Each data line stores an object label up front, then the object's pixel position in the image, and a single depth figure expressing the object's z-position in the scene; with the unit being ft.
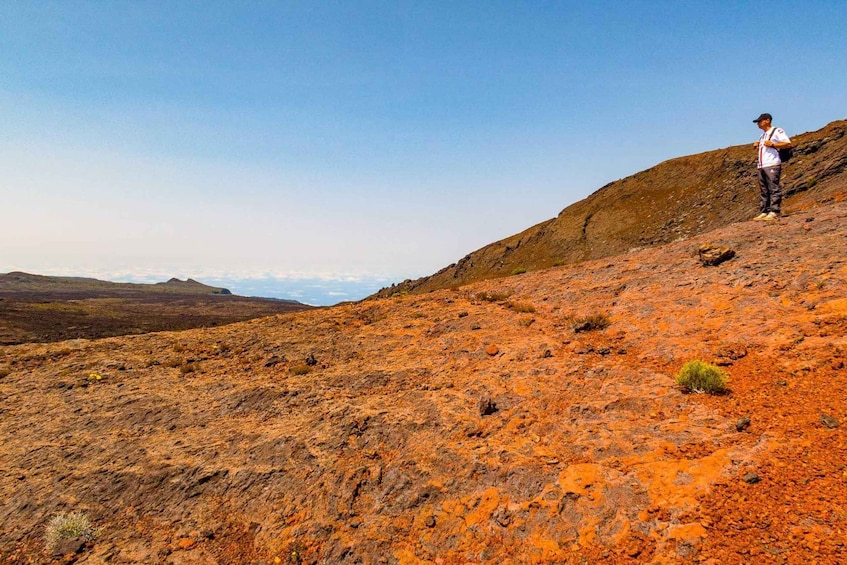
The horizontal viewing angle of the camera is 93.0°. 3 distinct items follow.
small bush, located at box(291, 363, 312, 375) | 41.93
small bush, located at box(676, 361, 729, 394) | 23.85
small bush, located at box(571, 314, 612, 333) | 37.69
